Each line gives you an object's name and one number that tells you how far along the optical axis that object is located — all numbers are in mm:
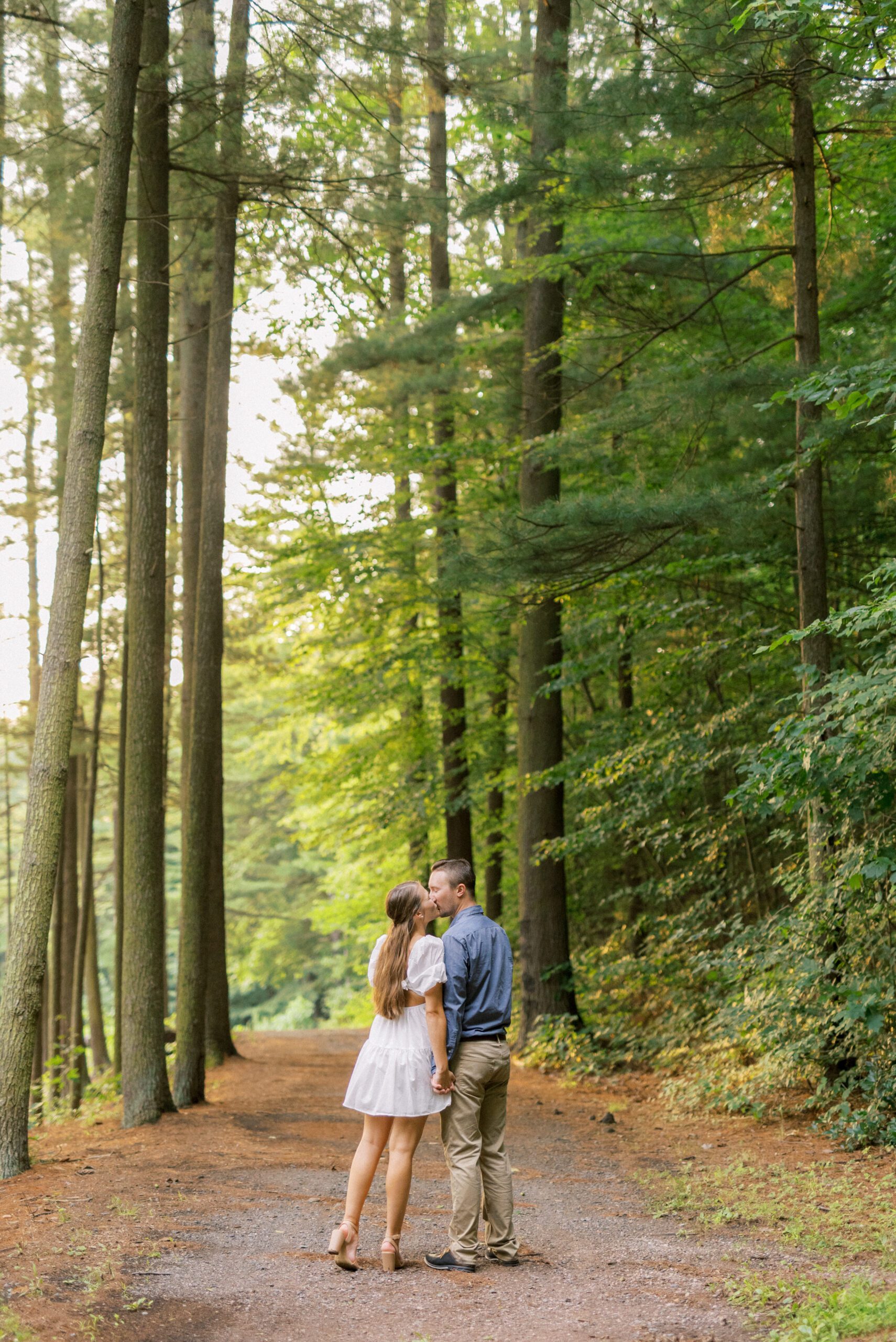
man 4531
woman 4504
